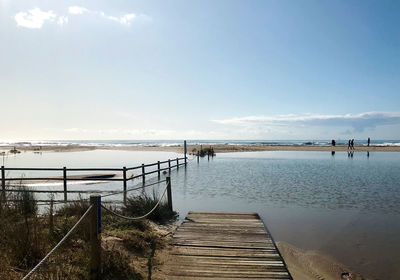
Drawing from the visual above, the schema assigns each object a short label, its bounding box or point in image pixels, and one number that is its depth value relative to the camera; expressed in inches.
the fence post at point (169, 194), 435.2
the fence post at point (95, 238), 184.5
